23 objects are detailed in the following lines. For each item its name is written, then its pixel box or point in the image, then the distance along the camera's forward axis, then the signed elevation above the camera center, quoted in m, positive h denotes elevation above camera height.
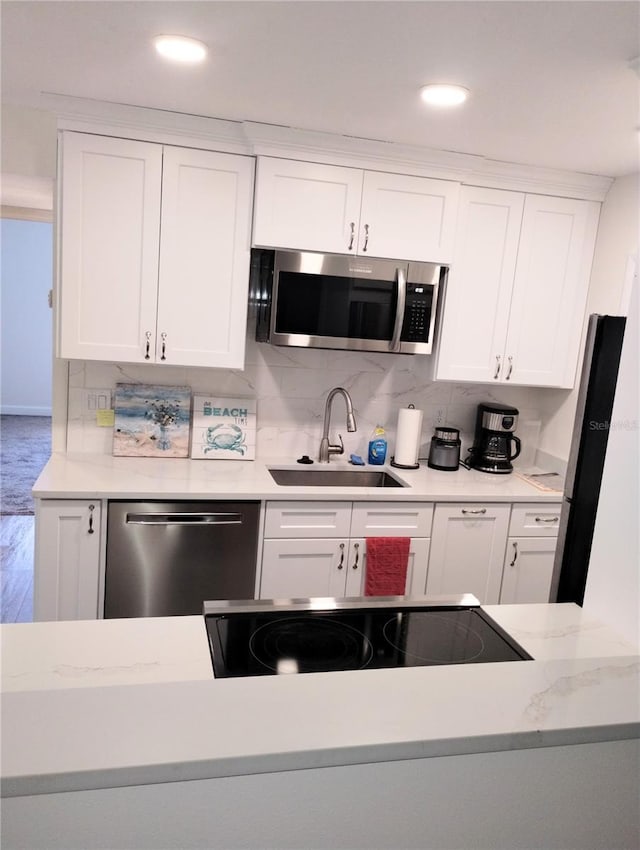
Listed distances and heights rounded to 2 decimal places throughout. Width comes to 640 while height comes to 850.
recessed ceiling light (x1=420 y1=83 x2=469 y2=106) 2.11 +0.80
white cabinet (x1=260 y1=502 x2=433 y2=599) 2.84 -0.94
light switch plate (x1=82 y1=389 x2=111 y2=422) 3.14 -0.44
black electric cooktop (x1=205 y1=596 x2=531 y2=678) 1.38 -0.70
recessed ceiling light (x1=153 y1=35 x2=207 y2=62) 1.89 +0.79
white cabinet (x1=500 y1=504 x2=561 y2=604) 3.12 -1.00
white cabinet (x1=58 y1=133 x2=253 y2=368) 2.72 +0.27
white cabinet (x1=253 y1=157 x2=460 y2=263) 2.84 +0.53
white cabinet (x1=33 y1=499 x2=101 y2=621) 2.59 -1.01
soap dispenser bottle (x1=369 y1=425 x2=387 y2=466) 3.39 -0.60
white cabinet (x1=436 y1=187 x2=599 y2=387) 3.14 +0.27
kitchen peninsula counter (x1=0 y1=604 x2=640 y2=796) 0.93 -0.62
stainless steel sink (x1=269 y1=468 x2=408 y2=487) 3.28 -0.75
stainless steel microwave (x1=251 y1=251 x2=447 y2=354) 2.93 +0.13
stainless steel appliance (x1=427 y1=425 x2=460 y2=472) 3.40 -0.57
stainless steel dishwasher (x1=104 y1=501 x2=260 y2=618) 2.68 -0.99
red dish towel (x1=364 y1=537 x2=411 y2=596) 2.93 -1.03
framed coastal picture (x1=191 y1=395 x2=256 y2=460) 3.21 -0.53
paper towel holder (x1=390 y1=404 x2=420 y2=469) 3.36 -0.66
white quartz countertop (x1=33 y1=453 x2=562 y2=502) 2.64 -0.70
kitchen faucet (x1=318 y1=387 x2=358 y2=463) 3.30 -0.59
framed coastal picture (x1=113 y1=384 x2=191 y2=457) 3.12 -0.51
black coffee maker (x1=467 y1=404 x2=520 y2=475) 3.44 -0.51
